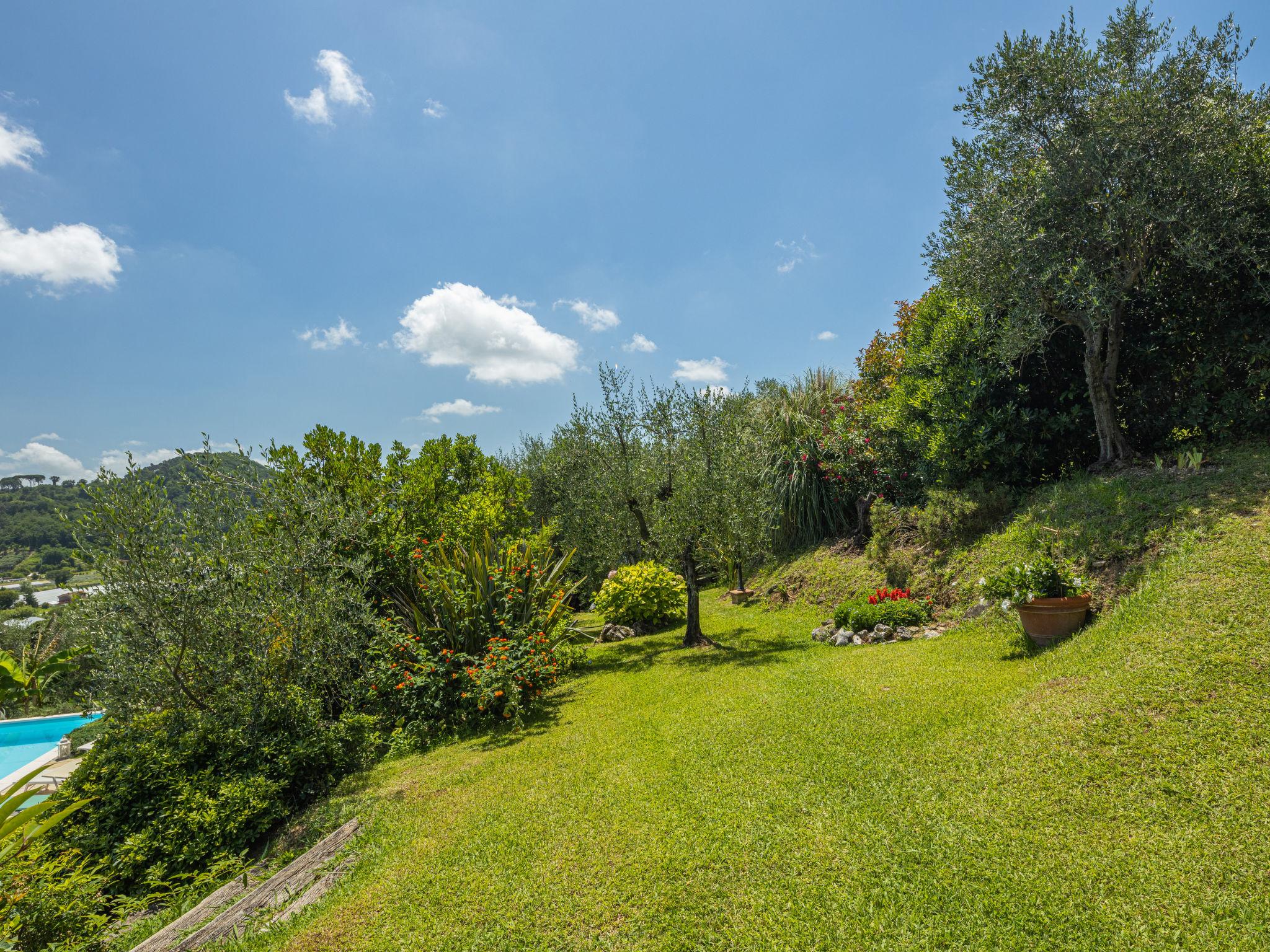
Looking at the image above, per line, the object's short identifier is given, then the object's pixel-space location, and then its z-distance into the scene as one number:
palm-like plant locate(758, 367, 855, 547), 14.77
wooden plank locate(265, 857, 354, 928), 3.83
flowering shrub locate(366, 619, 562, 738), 7.77
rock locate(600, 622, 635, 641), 13.23
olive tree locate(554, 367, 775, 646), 10.36
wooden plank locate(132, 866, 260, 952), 3.46
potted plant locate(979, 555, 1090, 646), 6.40
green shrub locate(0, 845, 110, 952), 3.44
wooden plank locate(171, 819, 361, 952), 3.52
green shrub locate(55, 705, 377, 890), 4.87
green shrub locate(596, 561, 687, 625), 12.79
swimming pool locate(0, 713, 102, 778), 13.65
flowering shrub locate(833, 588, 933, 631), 9.10
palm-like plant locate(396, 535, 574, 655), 8.72
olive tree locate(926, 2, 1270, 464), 7.81
